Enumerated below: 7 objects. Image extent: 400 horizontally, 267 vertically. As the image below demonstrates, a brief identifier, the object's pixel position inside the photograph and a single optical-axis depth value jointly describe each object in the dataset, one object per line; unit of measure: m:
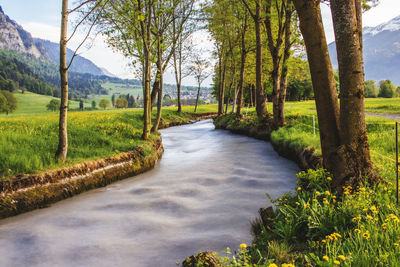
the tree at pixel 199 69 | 44.21
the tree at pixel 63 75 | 7.80
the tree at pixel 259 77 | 18.62
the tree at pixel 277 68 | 14.76
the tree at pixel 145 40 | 11.78
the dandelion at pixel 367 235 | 2.93
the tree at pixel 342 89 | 4.82
